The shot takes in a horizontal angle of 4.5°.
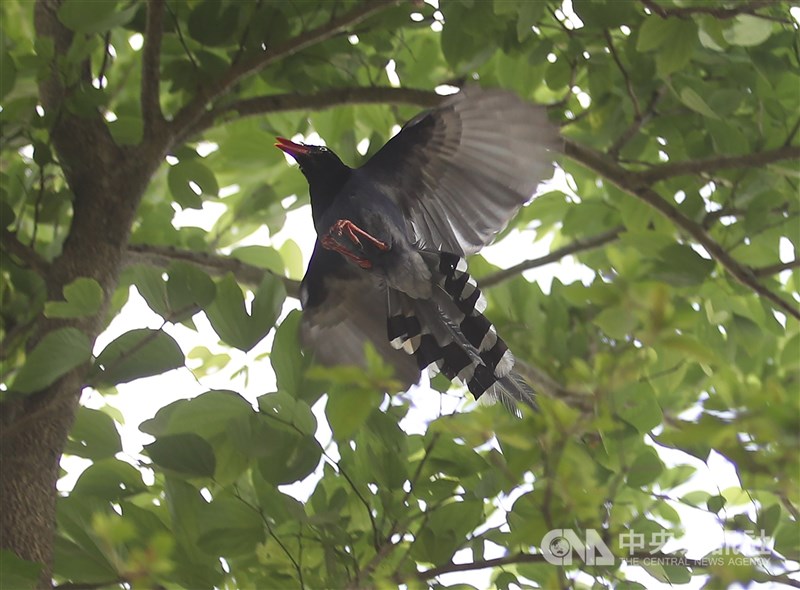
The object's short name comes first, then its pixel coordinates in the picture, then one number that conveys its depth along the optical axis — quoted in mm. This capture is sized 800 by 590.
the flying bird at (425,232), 11612
